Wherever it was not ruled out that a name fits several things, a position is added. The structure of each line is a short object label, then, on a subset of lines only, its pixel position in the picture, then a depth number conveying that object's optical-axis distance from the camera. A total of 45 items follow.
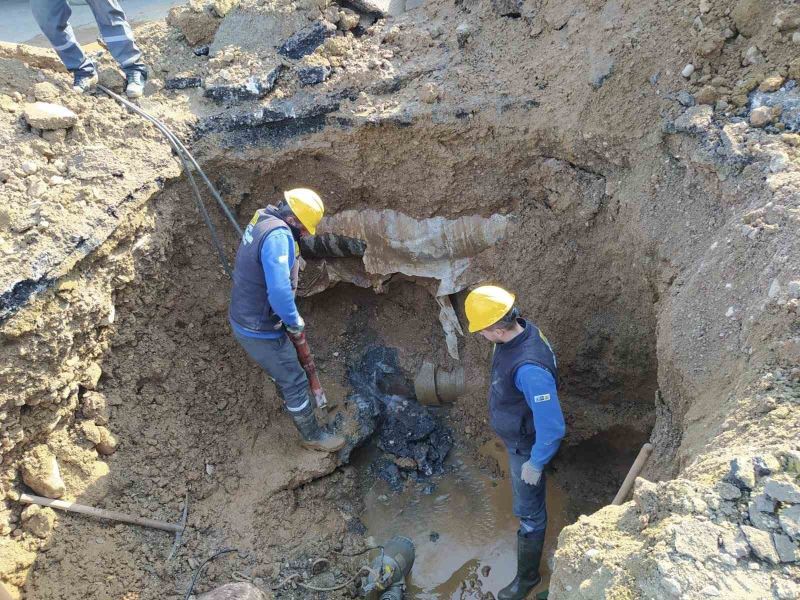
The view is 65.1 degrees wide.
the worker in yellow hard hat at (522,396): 3.05
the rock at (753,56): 3.46
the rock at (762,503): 2.00
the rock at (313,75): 4.64
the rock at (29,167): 3.86
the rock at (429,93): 4.31
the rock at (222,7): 5.07
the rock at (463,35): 4.61
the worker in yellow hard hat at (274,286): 3.63
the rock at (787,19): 3.31
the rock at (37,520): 3.51
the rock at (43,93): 4.21
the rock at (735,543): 1.96
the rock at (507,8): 4.61
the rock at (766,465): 2.06
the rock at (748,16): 3.47
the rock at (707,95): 3.49
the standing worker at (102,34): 4.21
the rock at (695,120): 3.44
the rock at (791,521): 1.94
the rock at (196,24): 5.06
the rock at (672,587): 1.91
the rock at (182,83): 4.79
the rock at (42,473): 3.54
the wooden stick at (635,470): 3.09
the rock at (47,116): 4.00
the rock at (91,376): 3.81
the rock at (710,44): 3.54
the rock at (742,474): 2.07
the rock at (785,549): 1.90
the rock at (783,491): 1.99
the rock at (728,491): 2.07
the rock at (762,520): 1.97
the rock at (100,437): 3.81
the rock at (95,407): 3.82
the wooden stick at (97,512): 3.56
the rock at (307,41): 4.81
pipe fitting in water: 3.74
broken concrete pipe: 5.09
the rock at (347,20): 4.85
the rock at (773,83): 3.30
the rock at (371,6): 4.94
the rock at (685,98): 3.60
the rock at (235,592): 2.80
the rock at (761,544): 1.92
